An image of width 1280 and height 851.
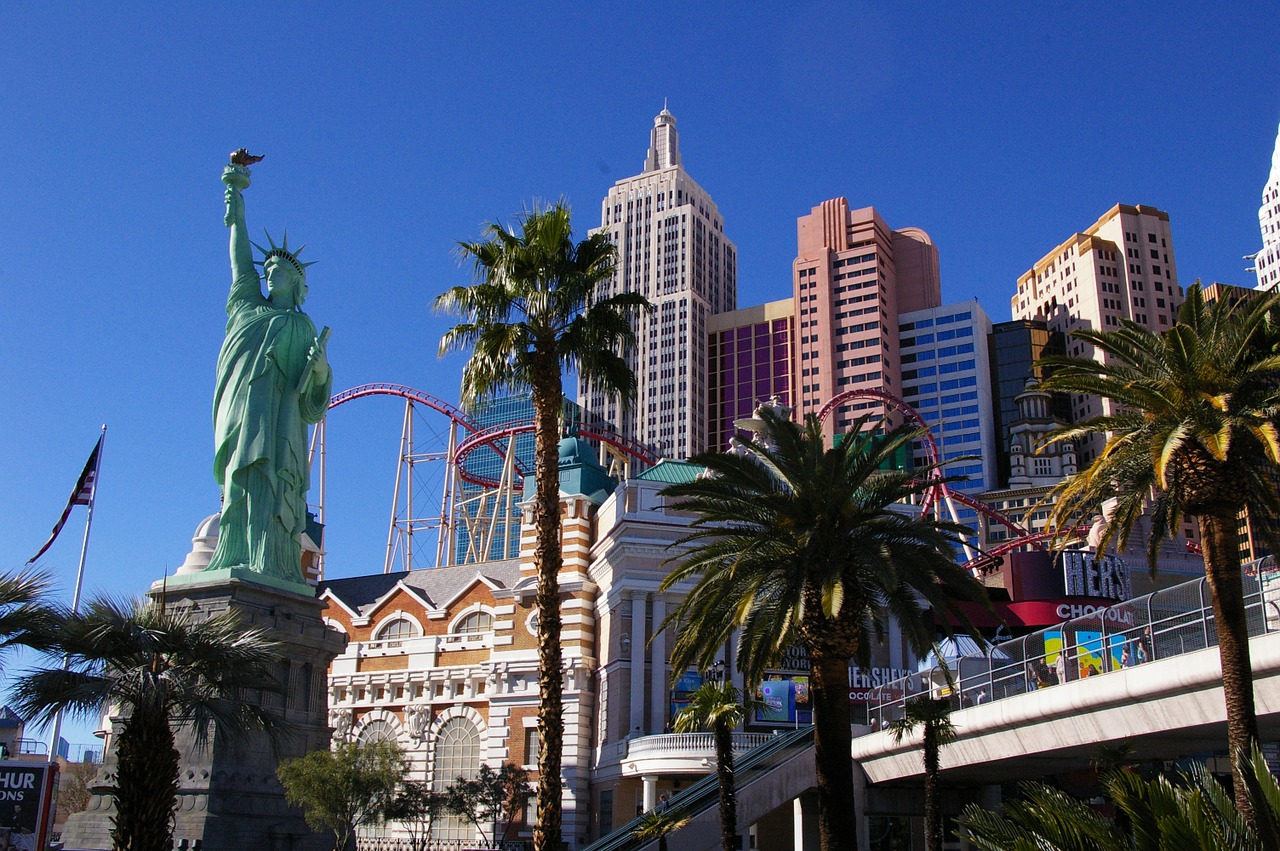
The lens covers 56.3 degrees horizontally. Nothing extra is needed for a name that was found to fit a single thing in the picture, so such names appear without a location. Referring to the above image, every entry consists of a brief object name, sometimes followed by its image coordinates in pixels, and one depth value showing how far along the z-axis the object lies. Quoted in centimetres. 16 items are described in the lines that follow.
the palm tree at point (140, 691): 1623
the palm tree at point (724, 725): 2331
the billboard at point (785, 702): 3816
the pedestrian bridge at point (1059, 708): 1923
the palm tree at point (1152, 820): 894
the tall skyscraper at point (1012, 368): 12712
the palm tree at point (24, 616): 1596
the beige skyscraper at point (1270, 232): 14575
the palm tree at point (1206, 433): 1661
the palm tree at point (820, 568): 2069
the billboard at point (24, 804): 2272
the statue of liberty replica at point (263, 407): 3959
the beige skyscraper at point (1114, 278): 12838
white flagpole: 4259
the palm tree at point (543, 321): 2266
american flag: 4209
